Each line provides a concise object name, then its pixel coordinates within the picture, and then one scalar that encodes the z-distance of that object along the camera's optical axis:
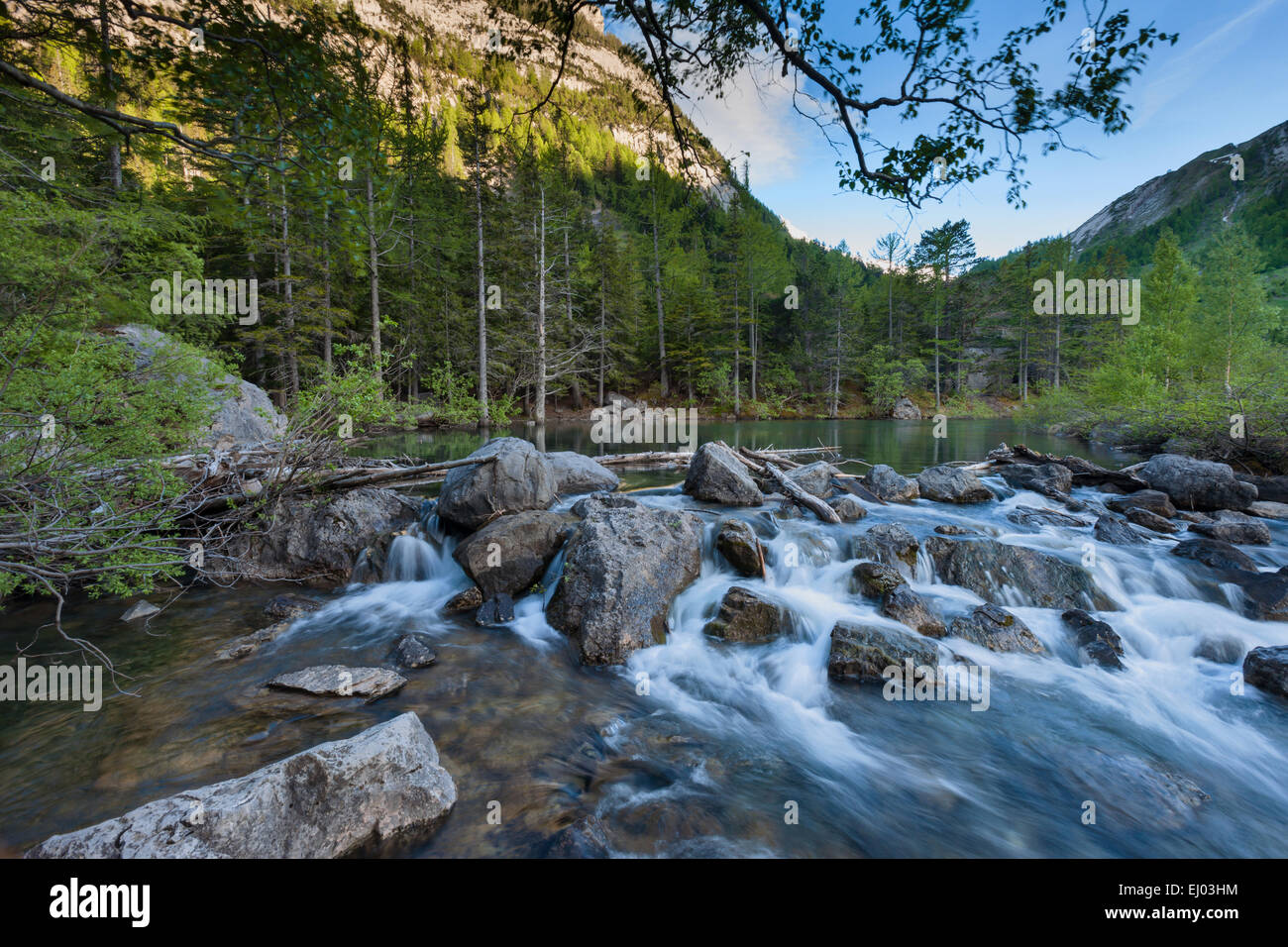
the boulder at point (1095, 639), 5.41
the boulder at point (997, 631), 5.53
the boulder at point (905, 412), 42.88
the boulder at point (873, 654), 5.07
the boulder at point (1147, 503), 9.70
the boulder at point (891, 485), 11.07
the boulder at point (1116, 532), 8.00
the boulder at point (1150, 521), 8.66
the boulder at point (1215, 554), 6.92
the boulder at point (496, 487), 8.12
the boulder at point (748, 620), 5.89
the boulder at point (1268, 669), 4.61
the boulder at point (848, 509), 9.27
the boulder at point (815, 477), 10.59
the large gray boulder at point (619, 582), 5.43
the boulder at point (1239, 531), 7.97
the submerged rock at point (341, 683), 4.44
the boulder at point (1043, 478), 11.37
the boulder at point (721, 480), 9.98
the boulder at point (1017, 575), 6.50
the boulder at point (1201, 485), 9.95
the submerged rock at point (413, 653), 5.15
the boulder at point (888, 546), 7.34
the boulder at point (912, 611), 5.72
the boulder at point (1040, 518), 9.20
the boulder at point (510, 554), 6.79
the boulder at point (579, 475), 11.22
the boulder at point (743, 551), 7.09
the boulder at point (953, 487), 11.02
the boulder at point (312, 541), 7.34
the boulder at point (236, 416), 8.85
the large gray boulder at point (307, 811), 2.31
